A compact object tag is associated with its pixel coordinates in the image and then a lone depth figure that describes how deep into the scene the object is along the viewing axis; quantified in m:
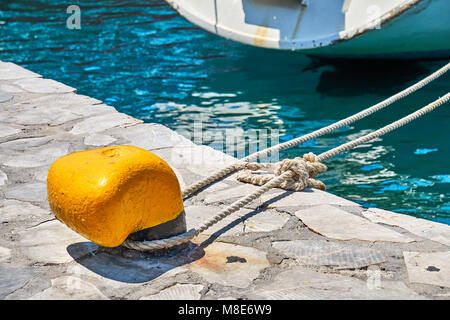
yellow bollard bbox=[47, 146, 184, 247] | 2.26
